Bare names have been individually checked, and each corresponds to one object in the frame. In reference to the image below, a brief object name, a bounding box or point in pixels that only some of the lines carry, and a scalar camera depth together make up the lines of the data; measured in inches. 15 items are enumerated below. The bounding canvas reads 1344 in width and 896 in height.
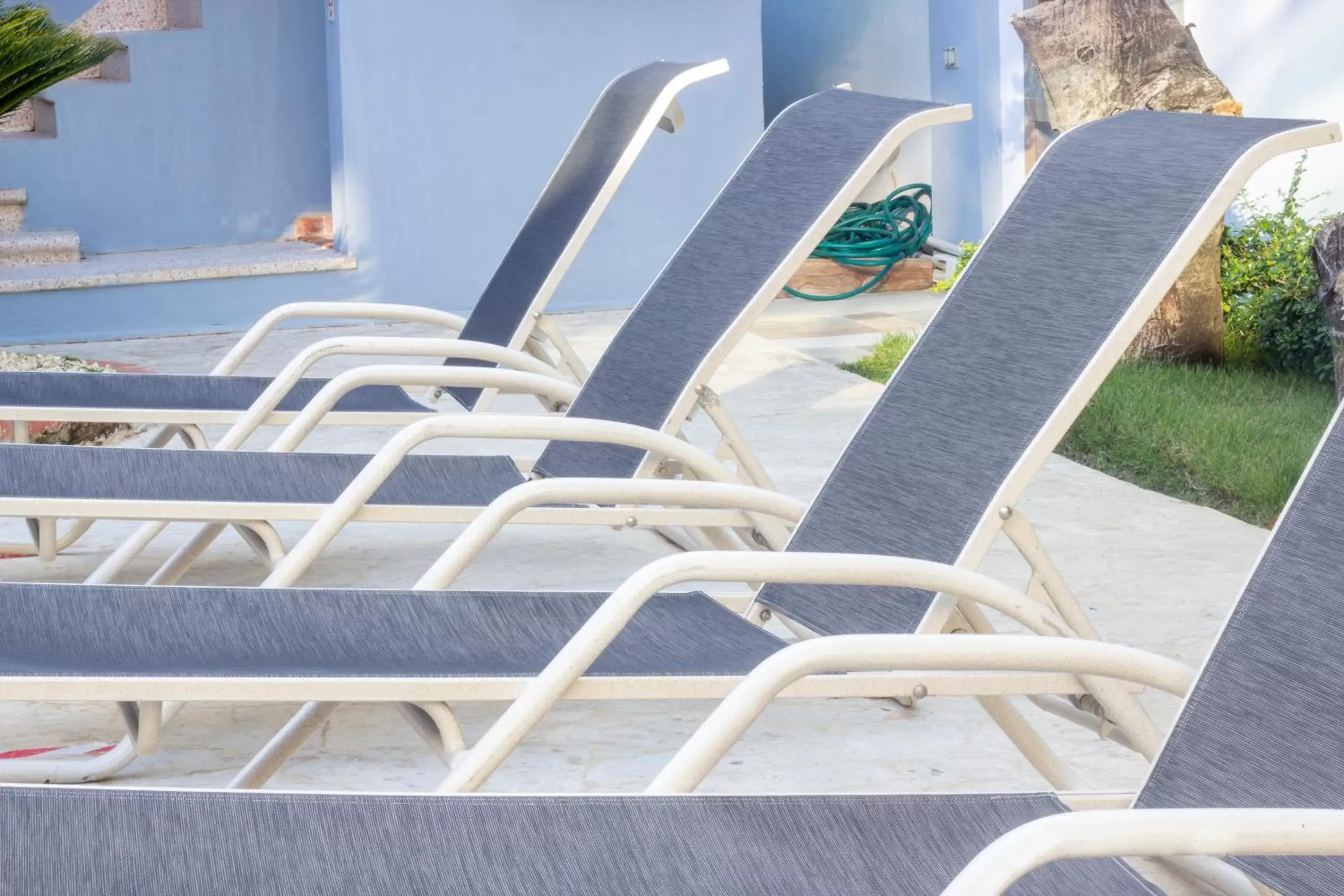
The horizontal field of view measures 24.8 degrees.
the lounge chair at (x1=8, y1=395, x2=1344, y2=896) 108.6
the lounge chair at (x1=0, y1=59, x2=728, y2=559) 266.5
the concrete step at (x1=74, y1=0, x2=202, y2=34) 628.3
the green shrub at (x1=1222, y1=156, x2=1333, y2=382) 413.1
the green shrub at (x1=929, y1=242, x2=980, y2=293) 555.9
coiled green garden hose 621.9
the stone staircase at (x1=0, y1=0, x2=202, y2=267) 575.3
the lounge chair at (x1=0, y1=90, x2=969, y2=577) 203.6
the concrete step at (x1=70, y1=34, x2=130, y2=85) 615.5
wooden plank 619.6
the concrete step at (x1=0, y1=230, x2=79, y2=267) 569.0
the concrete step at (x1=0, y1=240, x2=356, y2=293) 550.2
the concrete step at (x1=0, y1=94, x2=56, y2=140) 609.7
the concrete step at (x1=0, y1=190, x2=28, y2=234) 591.5
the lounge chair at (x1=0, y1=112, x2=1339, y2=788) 140.7
